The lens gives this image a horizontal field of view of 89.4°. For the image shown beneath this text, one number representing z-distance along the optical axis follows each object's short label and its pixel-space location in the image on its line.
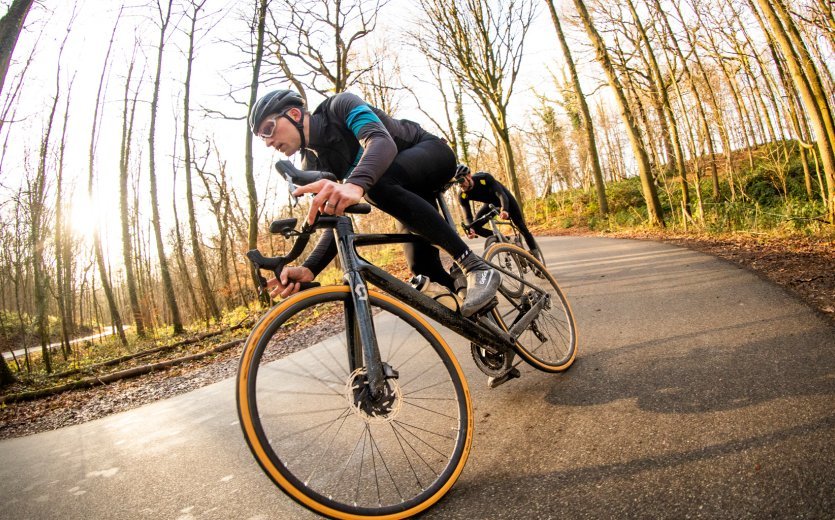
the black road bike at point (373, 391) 1.48
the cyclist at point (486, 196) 4.57
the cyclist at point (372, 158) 1.95
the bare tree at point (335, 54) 14.82
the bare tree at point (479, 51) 17.22
